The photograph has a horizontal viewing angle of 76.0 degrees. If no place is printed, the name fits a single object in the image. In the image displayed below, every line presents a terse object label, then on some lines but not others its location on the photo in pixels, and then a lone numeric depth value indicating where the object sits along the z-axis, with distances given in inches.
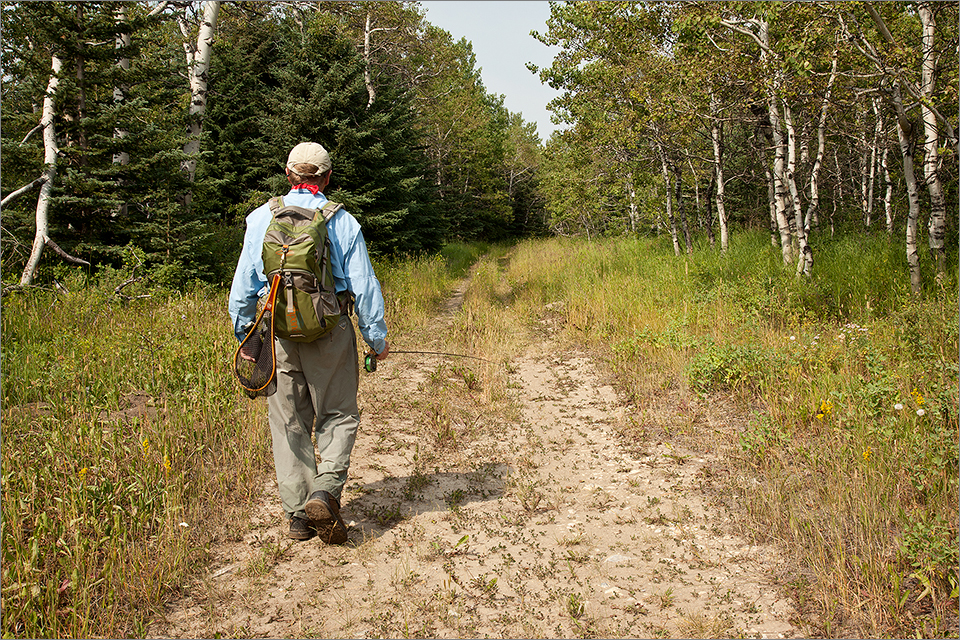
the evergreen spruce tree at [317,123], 531.5
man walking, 142.2
